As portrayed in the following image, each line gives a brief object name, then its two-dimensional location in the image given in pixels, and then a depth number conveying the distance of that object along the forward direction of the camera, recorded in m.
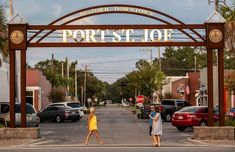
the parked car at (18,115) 33.38
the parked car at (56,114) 50.94
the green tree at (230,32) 31.77
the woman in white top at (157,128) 23.12
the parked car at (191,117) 33.62
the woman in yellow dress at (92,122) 24.48
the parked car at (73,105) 53.19
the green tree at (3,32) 31.15
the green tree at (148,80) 79.00
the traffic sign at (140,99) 63.17
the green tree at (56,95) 75.06
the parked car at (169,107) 50.66
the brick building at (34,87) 69.19
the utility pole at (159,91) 76.01
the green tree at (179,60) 148.38
